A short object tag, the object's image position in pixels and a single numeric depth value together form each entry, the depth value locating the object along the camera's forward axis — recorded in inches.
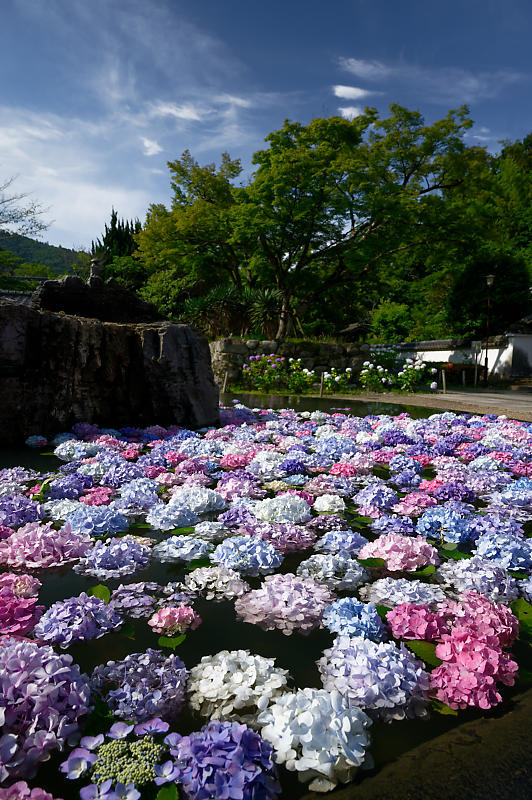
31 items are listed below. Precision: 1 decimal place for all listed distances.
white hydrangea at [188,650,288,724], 55.7
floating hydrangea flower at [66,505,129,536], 108.6
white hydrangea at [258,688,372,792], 47.2
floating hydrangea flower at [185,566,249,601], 85.2
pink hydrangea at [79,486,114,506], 130.5
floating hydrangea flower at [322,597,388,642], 69.2
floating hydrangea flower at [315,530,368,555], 103.1
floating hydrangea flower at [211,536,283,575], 93.0
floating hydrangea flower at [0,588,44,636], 68.4
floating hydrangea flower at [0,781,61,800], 42.4
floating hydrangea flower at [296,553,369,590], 89.2
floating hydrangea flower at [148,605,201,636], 73.2
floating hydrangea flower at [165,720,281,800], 43.3
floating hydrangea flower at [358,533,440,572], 95.4
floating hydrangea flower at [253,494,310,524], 120.4
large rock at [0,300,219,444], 211.6
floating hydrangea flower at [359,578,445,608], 80.5
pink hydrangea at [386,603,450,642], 70.3
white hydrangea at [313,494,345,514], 131.3
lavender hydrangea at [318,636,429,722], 56.4
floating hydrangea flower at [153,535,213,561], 98.5
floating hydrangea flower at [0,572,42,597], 80.7
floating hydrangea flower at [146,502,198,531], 115.9
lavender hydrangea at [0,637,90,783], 47.0
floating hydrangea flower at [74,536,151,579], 90.9
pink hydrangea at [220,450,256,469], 185.0
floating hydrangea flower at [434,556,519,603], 84.9
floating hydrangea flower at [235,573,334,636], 76.0
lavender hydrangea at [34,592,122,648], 67.2
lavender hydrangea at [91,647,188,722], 55.2
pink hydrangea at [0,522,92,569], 92.9
